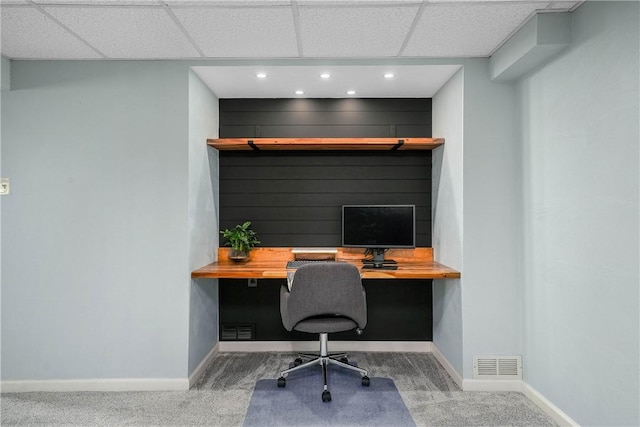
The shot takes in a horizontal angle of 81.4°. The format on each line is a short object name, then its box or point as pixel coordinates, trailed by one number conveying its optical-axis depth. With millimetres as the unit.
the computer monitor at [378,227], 3156
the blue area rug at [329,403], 2271
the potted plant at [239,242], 3203
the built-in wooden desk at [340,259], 2713
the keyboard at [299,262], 2997
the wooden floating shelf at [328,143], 3061
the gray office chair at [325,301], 2486
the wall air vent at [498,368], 2662
